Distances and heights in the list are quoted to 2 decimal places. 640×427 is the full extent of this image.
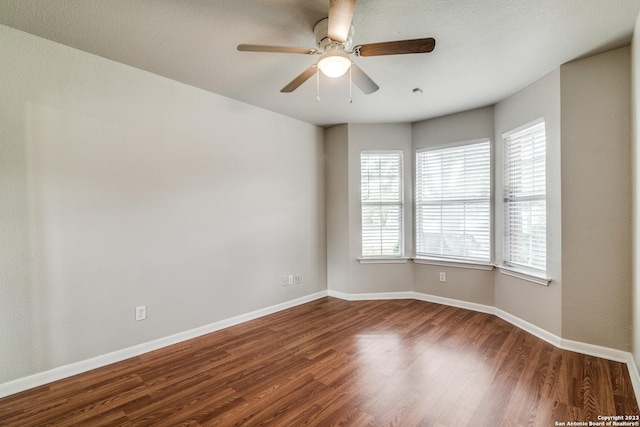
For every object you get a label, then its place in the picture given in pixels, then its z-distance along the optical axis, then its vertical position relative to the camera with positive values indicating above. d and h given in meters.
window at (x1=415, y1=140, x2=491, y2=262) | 3.75 +0.12
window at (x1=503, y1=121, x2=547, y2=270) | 2.99 +0.14
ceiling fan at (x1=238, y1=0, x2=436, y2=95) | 1.56 +1.01
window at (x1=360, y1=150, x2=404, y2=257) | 4.38 +0.13
